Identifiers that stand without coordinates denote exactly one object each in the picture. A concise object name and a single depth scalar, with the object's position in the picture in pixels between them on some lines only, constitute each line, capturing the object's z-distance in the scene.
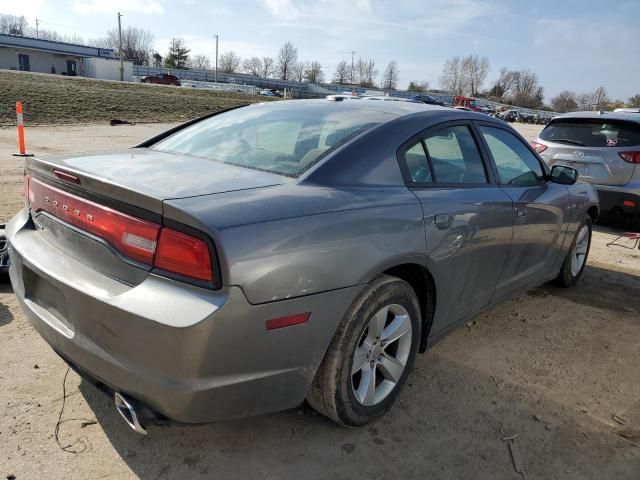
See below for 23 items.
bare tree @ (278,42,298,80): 115.94
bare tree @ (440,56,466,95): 116.94
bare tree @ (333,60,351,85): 123.43
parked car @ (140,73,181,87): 57.97
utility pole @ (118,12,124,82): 59.81
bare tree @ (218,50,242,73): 123.75
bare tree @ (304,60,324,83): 113.88
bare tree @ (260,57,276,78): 121.05
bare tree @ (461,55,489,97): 116.75
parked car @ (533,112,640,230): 7.02
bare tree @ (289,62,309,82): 115.81
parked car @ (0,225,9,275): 3.82
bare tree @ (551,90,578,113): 93.17
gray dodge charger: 1.88
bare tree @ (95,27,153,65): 103.06
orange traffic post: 10.28
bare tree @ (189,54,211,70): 126.62
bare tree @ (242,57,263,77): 123.38
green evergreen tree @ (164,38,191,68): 100.31
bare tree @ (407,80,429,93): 109.06
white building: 63.41
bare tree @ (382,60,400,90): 128.40
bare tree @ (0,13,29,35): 108.02
